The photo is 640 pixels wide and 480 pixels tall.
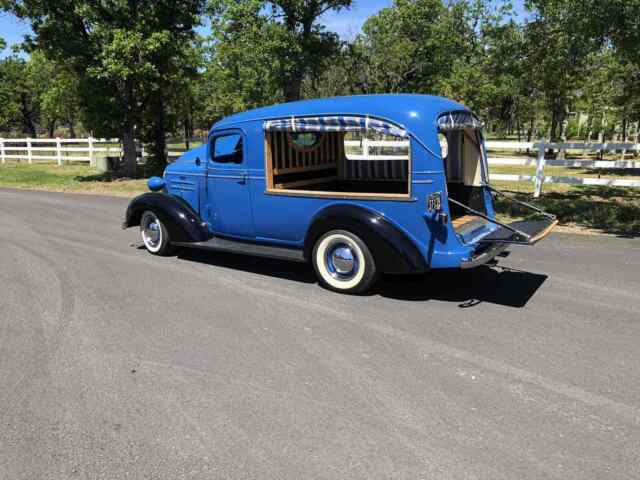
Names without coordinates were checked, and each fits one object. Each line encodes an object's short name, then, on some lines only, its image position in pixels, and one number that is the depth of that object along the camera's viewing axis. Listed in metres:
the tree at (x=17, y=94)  37.72
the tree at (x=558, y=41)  9.38
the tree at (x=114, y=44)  17.56
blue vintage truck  5.62
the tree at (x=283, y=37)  18.02
